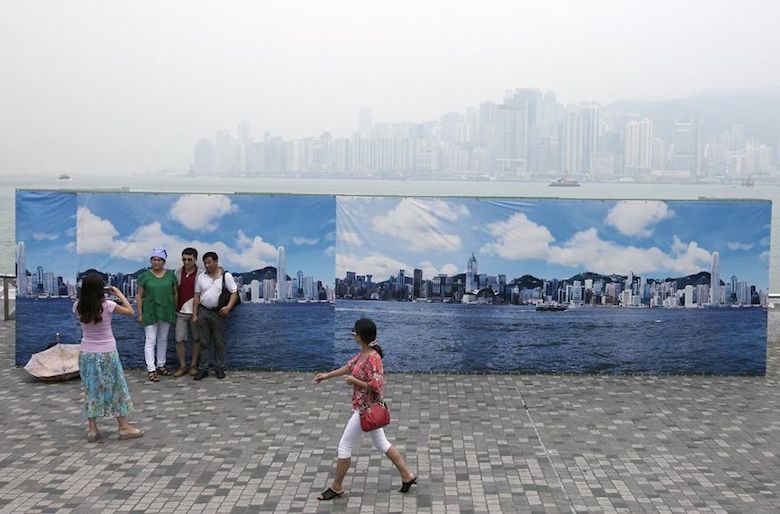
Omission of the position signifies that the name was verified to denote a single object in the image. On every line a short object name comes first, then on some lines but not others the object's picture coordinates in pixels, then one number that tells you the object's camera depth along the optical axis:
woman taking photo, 8.87
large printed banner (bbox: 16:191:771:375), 12.05
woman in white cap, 11.60
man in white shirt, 11.62
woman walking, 7.32
